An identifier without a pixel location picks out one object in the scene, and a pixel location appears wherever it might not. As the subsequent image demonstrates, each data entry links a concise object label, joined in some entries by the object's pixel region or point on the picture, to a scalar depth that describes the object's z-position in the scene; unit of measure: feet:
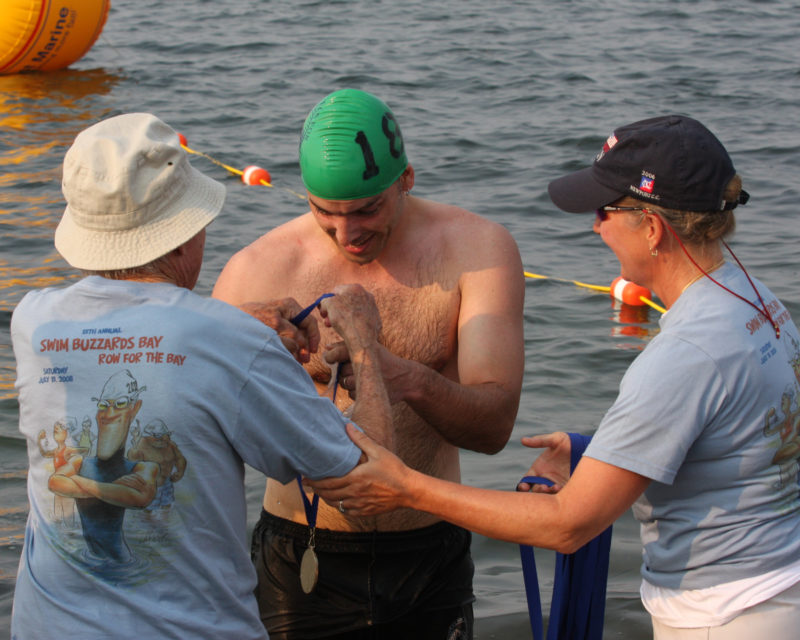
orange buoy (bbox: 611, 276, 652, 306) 25.48
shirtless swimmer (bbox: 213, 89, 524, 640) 10.18
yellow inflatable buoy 43.09
